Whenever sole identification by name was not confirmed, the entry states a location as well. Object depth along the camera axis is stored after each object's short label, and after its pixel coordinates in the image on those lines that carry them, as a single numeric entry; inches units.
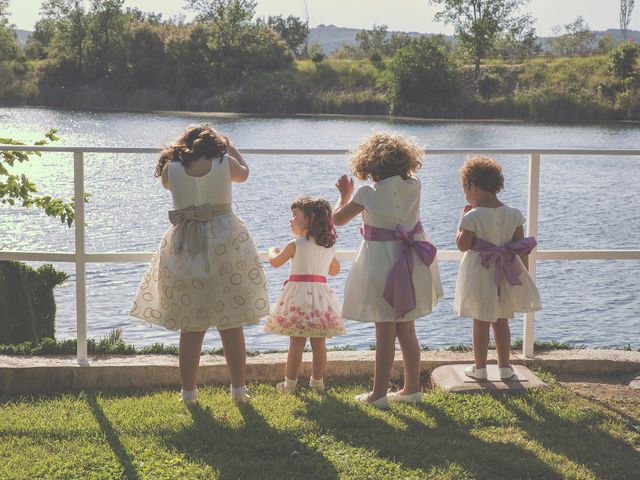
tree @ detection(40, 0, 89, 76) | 2506.2
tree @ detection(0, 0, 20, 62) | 2089.8
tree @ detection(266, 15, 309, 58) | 2780.5
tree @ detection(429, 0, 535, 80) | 2316.7
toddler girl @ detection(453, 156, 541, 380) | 153.5
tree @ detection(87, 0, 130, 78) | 2410.2
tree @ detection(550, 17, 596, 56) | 2876.5
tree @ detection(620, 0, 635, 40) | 3288.1
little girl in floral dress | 154.1
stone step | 154.2
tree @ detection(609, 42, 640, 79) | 1865.2
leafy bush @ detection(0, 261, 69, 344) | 212.7
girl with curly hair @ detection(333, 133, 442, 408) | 146.3
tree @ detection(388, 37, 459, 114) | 1968.5
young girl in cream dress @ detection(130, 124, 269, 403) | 143.6
